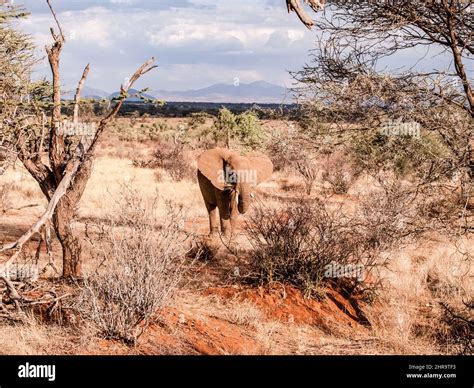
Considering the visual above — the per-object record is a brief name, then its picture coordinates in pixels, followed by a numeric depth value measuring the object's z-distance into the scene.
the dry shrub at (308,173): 18.78
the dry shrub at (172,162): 22.34
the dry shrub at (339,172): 19.45
